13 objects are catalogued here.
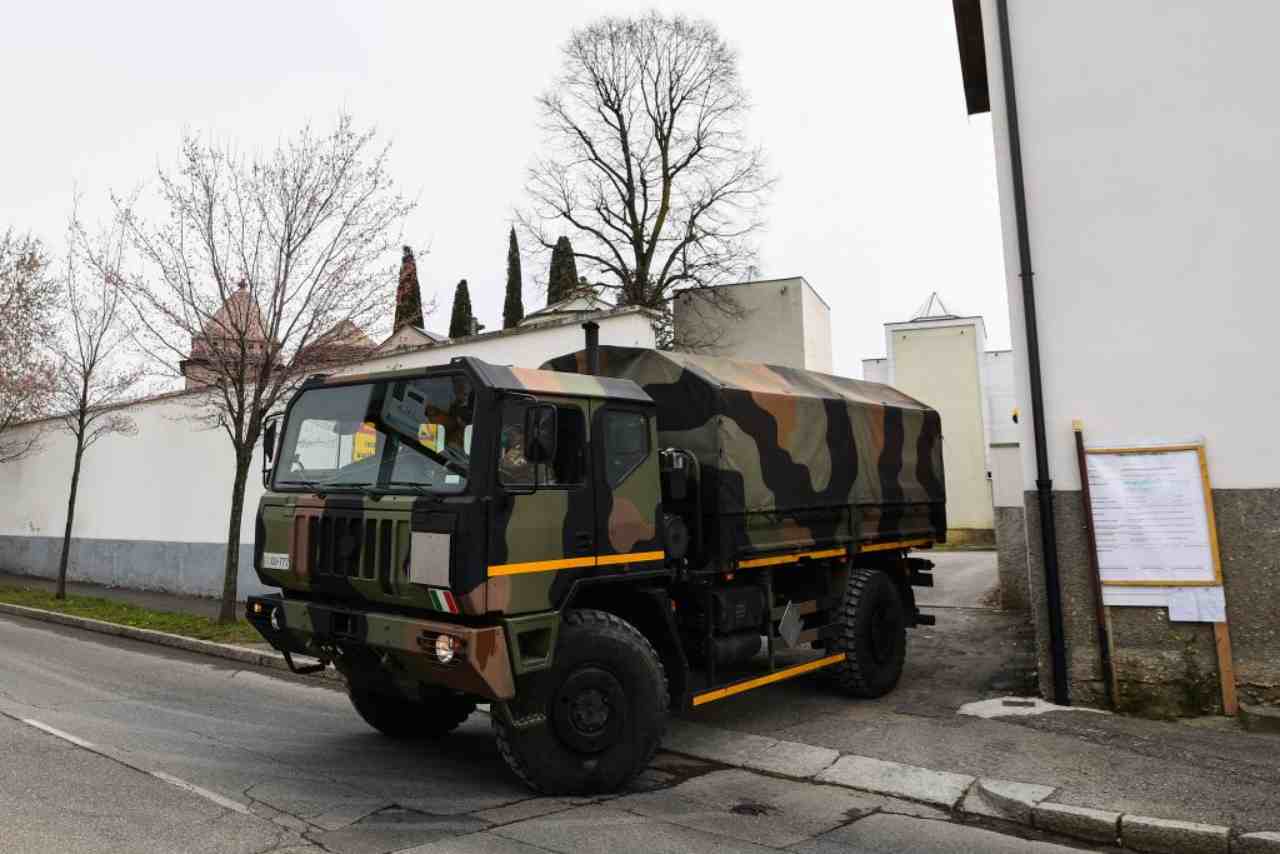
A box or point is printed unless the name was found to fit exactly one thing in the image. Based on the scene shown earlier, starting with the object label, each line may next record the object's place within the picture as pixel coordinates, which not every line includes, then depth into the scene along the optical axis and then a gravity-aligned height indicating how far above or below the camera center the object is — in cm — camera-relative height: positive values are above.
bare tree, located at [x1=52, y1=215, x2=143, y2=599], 1473 +302
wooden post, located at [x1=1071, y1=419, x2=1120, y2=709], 680 -50
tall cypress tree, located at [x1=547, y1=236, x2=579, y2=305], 3288 +1082
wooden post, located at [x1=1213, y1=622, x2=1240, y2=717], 646 -92
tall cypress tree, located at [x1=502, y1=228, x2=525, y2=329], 4172 +1289
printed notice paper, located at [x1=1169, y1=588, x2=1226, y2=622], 651 -44
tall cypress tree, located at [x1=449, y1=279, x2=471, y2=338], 4369 +1249
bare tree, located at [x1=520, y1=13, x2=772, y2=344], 2920 +1451
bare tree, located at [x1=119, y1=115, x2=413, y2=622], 1091 +320
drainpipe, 699 +127
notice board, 659 +26
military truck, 474 +4
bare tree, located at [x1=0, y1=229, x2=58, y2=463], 1602 +424
